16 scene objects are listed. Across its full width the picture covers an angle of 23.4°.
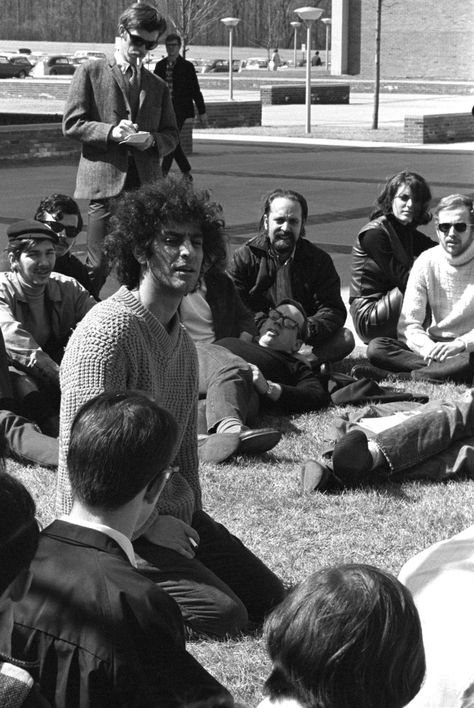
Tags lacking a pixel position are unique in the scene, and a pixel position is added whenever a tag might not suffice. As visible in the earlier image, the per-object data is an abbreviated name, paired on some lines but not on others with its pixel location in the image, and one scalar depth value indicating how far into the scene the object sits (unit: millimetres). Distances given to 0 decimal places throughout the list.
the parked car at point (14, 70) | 55656
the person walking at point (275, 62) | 62647
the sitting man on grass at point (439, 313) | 6547
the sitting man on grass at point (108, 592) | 2256
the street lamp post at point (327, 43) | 64613
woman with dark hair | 7055
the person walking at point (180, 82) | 16861
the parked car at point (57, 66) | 56719
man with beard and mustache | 6605
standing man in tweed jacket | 7094
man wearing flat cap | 5582
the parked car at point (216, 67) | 60500
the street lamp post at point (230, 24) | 35344
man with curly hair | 3439
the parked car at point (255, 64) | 63978
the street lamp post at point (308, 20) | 24922
